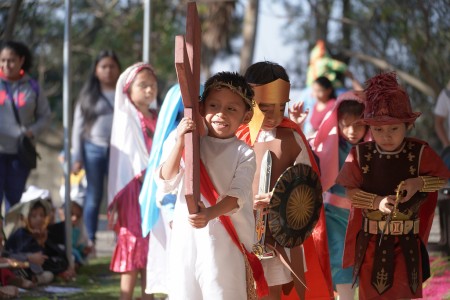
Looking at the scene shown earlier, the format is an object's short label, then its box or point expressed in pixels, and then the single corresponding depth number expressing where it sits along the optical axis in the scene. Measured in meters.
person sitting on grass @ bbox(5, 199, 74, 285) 9.20
